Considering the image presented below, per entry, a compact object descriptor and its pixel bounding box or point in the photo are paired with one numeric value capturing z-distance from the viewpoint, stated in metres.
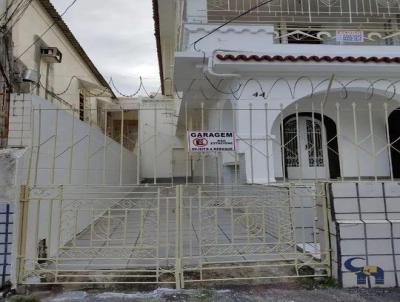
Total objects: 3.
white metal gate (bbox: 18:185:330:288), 3.73
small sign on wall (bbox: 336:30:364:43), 7.43
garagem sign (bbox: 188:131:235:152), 4.61
